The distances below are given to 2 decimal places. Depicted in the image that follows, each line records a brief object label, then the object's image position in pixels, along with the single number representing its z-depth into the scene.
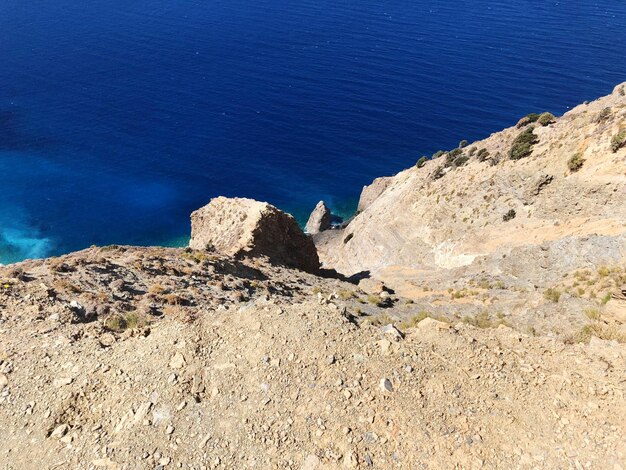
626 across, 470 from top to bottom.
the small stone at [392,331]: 18.19
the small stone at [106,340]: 17.06
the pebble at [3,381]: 14.68
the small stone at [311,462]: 12.90
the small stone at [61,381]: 14.99
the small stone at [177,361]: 16.17
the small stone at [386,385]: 15.23
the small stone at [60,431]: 13.42
